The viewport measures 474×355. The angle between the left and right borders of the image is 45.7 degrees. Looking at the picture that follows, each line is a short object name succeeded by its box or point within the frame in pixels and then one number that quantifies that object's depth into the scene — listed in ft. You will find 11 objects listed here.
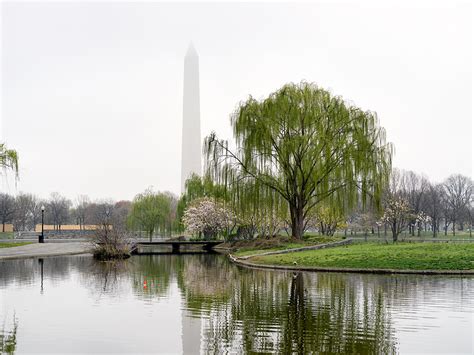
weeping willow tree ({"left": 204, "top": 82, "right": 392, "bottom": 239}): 131.13
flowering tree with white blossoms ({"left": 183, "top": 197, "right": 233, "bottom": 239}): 216.13
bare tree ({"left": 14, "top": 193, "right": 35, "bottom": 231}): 401.70
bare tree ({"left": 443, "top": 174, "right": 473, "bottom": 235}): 327.49
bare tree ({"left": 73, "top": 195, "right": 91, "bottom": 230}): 465.06
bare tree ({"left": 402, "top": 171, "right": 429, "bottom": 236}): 258.06
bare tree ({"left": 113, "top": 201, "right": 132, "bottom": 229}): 455.54
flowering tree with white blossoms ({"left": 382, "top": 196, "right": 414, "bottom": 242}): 188.75
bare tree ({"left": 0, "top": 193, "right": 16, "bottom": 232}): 335.67
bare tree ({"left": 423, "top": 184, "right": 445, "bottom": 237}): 287.07
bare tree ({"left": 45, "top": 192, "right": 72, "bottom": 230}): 423.27
